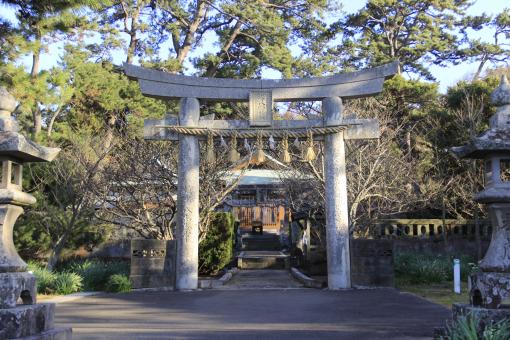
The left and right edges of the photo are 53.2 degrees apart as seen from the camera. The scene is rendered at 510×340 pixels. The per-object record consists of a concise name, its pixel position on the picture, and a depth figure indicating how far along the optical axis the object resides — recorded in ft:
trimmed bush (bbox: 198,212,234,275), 59.11
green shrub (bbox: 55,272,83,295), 45.60
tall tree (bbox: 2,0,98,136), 34.40
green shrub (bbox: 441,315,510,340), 17.54
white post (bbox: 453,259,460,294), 42.45
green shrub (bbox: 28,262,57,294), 45.78
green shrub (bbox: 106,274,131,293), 46.73
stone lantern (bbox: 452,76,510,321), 20.80
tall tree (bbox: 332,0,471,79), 96.68
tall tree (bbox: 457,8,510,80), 97.71
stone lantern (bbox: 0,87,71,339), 20.08
